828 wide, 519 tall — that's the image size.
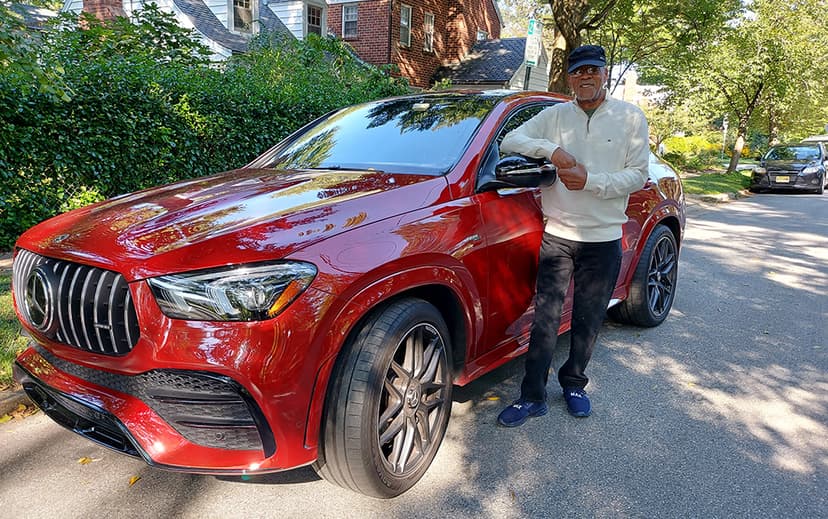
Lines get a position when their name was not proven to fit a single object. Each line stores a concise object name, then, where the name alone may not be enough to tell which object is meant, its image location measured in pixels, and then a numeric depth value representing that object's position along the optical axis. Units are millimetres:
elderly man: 2934
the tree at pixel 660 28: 14719
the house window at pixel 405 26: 19422
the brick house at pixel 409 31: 18828
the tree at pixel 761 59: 18344
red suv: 2025
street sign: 8000
